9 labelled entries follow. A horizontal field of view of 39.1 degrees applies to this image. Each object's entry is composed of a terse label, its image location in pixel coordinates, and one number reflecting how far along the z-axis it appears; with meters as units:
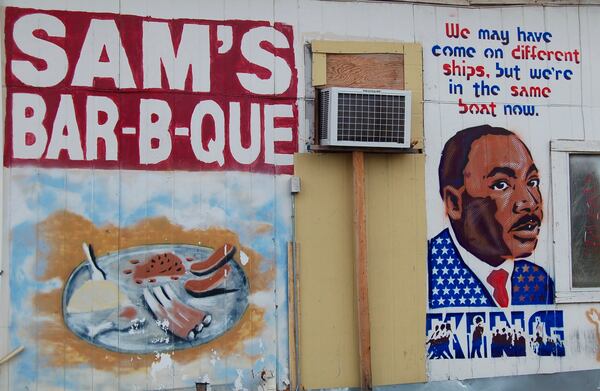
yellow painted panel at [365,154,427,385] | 8.27
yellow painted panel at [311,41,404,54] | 8.30
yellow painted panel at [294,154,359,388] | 8.12
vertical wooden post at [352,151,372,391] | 8.06
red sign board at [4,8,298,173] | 7.66
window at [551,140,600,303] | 8.73
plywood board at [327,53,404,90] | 8.33
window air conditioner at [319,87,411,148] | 8.02
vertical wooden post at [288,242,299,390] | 8.03
